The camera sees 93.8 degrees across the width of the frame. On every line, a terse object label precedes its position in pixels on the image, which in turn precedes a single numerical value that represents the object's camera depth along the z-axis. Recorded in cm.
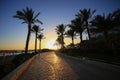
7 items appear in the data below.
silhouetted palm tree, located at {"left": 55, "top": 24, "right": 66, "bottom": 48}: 2444
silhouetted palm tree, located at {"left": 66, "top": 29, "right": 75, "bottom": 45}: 2475
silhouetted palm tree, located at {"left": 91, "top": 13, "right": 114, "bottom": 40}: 1159
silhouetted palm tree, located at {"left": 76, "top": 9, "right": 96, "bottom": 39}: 1488
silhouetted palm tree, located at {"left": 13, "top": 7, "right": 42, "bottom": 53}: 1309
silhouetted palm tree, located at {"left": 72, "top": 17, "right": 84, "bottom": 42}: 1711
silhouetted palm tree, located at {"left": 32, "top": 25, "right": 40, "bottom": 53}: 2276
